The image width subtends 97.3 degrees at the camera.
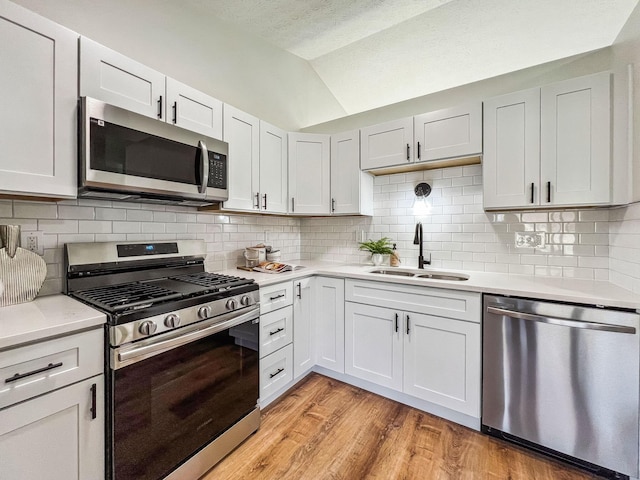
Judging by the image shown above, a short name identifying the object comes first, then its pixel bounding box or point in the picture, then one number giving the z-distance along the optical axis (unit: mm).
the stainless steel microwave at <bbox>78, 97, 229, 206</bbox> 1370
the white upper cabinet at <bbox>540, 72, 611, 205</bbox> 1754
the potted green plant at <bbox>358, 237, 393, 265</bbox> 2750
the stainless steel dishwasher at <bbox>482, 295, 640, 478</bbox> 1451
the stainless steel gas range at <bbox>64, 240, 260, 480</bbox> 1199
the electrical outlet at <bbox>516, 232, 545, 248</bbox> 2180
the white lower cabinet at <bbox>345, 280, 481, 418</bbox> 1871
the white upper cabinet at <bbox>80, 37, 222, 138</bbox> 1418
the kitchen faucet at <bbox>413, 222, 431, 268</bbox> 2590
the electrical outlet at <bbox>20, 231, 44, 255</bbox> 1453
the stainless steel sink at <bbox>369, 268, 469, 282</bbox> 2308
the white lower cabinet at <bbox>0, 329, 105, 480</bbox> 954
